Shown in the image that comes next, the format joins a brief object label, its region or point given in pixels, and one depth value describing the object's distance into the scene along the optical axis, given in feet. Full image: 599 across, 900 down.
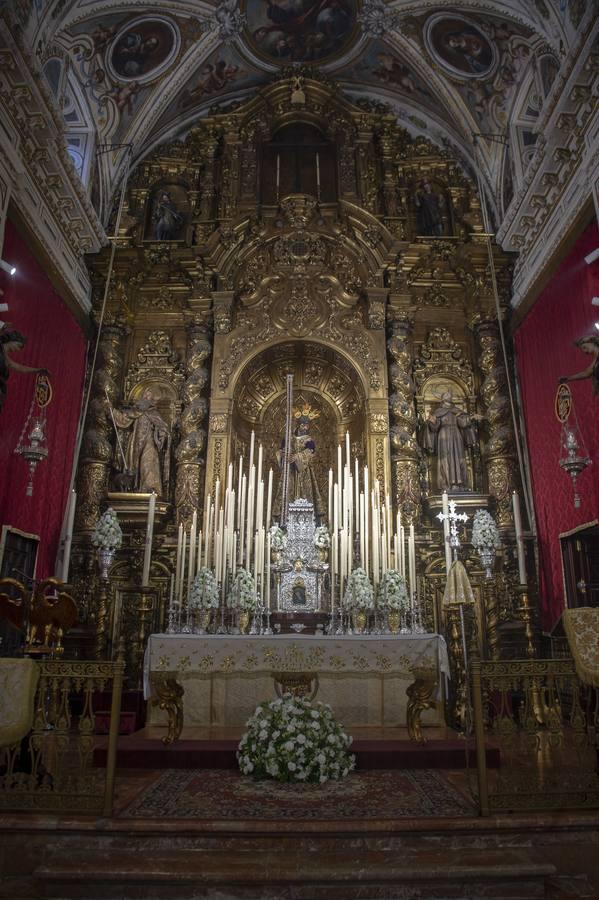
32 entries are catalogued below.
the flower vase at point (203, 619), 27.25
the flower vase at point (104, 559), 32.91
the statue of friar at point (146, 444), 37.17
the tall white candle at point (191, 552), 26.67
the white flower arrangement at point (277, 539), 31.53
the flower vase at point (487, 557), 32.78
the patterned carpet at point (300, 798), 14.96
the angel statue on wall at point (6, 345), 24.95
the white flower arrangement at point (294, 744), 17.63
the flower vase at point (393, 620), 27.48
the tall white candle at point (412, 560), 26.03
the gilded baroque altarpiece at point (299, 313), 36.99
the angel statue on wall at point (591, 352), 24.85
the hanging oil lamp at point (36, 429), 26.68
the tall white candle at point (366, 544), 30.99
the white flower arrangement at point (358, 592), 27.45
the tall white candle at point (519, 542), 28.99
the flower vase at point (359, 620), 27.61
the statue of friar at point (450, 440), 37.17
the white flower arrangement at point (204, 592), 26.94
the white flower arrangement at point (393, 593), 27.61
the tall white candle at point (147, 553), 29.09
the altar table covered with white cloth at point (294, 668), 22.68
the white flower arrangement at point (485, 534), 32.58
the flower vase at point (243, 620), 26.81
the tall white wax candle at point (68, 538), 29.25
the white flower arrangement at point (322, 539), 32.07
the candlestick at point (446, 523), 26.54
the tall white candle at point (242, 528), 28.75
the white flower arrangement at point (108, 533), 32.76
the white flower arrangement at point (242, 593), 26.91
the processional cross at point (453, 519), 28.13
